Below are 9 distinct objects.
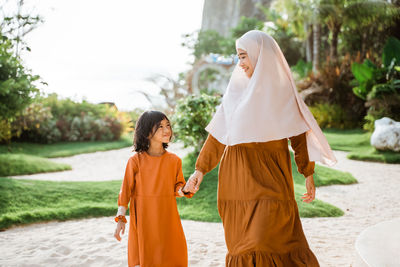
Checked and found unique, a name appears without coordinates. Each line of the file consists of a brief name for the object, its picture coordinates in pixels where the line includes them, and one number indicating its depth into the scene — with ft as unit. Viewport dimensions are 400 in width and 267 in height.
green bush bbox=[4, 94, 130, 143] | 51.85
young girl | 10.05
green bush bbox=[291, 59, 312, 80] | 66.74
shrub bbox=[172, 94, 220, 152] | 27.45
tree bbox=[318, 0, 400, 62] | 60.23
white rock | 36.27
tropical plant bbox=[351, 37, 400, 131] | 42.56
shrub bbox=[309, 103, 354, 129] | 54.75
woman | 7.91
